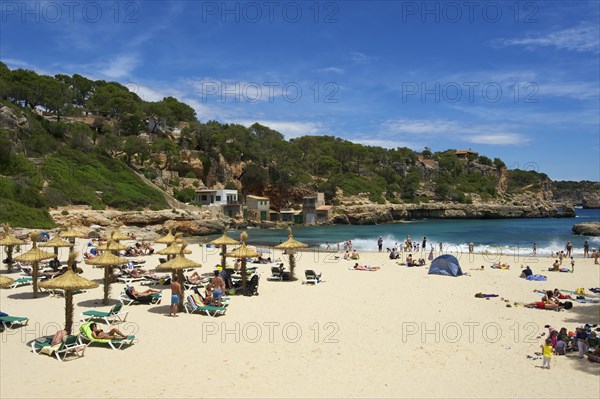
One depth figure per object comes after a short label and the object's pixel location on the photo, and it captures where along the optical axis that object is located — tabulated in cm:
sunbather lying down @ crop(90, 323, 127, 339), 1045
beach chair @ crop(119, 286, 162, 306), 1443
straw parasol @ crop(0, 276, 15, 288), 1199
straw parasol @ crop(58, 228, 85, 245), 2181
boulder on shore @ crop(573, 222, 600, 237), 5688
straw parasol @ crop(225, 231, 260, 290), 1666
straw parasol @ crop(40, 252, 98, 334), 1067
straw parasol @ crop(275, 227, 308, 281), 1905
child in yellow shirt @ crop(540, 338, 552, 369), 953
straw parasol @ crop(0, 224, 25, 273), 1862
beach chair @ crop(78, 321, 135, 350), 1033
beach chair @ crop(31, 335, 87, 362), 960
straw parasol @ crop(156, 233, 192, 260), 1795
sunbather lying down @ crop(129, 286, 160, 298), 1453
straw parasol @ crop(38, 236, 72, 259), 1932
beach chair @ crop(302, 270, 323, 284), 1908
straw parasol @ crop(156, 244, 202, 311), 1368
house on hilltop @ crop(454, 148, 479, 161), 14988
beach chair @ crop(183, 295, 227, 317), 1344
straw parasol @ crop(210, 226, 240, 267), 1933
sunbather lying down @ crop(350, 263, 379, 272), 2405
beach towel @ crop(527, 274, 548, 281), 2122
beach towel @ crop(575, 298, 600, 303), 1614
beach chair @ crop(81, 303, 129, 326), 1199
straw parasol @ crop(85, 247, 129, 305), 1406
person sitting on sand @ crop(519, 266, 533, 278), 2174
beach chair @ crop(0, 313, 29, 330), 1143
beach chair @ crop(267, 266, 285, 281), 1995
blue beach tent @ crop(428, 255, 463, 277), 2202
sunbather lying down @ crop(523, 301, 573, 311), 1472
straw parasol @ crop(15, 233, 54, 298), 1481
